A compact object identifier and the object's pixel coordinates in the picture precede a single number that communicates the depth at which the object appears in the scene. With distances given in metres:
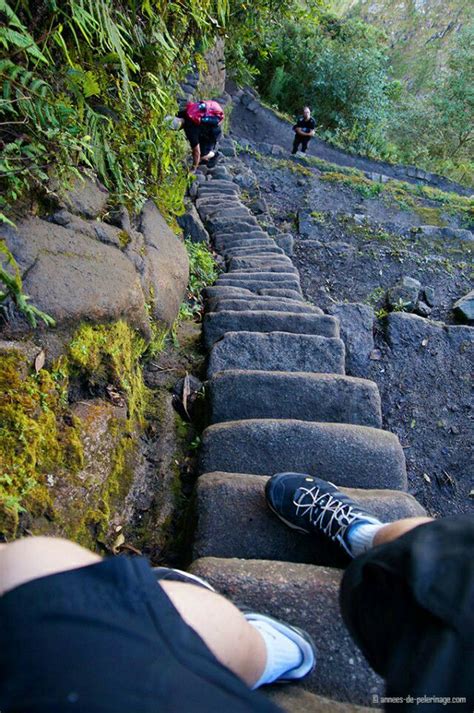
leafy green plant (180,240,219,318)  3.29
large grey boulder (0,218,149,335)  1.65
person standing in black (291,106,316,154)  10.03
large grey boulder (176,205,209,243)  4.31
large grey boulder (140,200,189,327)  2.43
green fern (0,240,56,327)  1.44
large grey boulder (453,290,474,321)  4.84
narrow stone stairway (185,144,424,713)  1.33
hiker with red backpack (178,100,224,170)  5.77
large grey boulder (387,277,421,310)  4.92
